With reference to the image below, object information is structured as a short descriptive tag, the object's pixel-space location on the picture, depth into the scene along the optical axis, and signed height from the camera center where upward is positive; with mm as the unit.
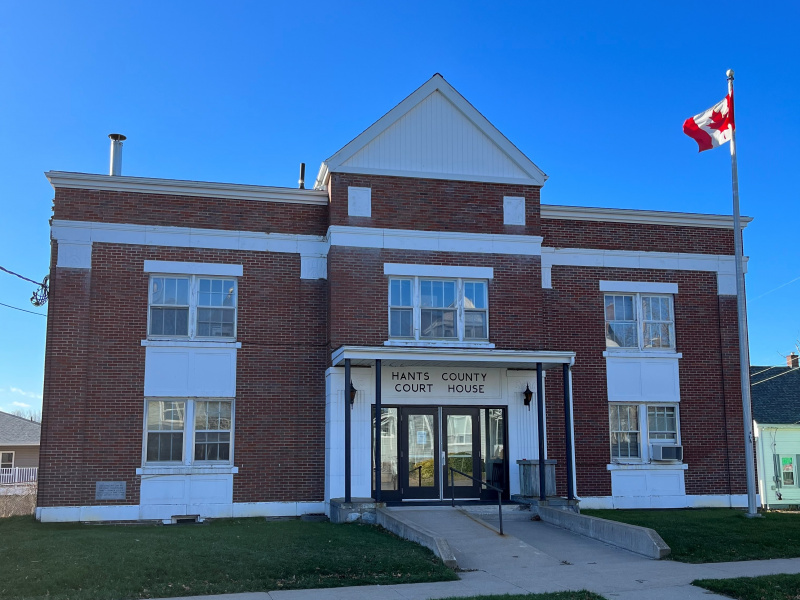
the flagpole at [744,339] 18109 +1898
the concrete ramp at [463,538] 13422 -2102
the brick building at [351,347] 18281 +1703
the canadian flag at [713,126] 19125 +6866
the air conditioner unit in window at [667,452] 20781 -823
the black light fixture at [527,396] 19641 +566
